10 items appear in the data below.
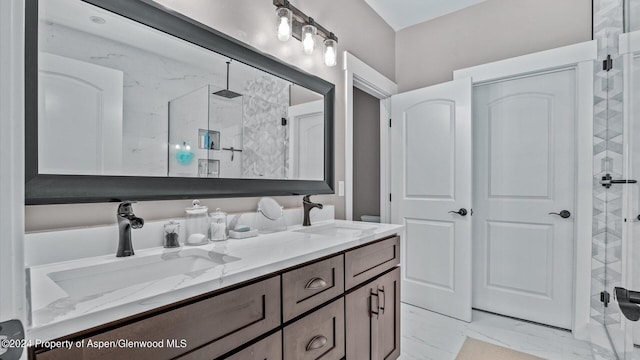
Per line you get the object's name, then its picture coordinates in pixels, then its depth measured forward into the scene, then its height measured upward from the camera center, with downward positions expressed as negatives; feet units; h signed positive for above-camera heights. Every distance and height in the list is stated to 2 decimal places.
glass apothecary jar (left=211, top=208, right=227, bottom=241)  4.22 -0.67
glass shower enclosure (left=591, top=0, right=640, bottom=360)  4.50 +0.08
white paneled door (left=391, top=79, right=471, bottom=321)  8.12 -0.39
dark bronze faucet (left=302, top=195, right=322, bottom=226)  5.93 -0.56
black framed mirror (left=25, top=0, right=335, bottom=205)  2.99 +0.88
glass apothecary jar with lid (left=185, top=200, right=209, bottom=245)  3.94 -0.63
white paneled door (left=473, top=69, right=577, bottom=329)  7.52 -0.44
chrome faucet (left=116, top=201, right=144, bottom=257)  3.20 -0.53
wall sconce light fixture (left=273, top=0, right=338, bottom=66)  5.38 +2.92
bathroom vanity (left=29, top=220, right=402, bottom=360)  1.97 -1.10
